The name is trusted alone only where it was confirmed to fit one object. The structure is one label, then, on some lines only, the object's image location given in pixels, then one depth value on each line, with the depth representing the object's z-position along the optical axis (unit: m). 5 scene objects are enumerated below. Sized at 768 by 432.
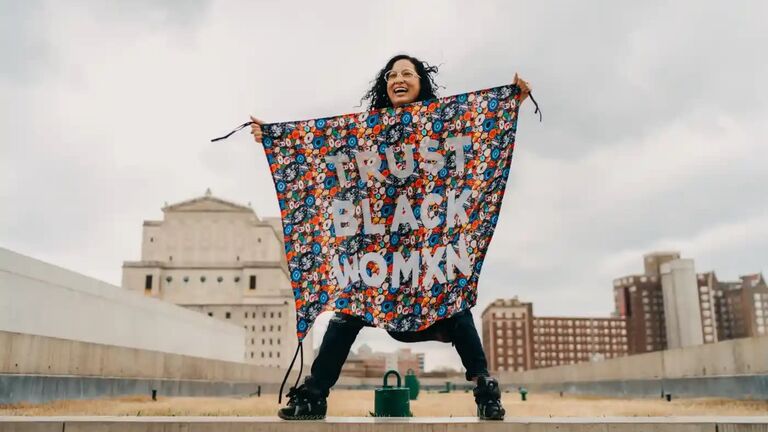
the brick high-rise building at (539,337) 139.12
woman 4.89
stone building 98.75
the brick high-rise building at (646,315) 119.50
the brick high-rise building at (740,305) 107.19
